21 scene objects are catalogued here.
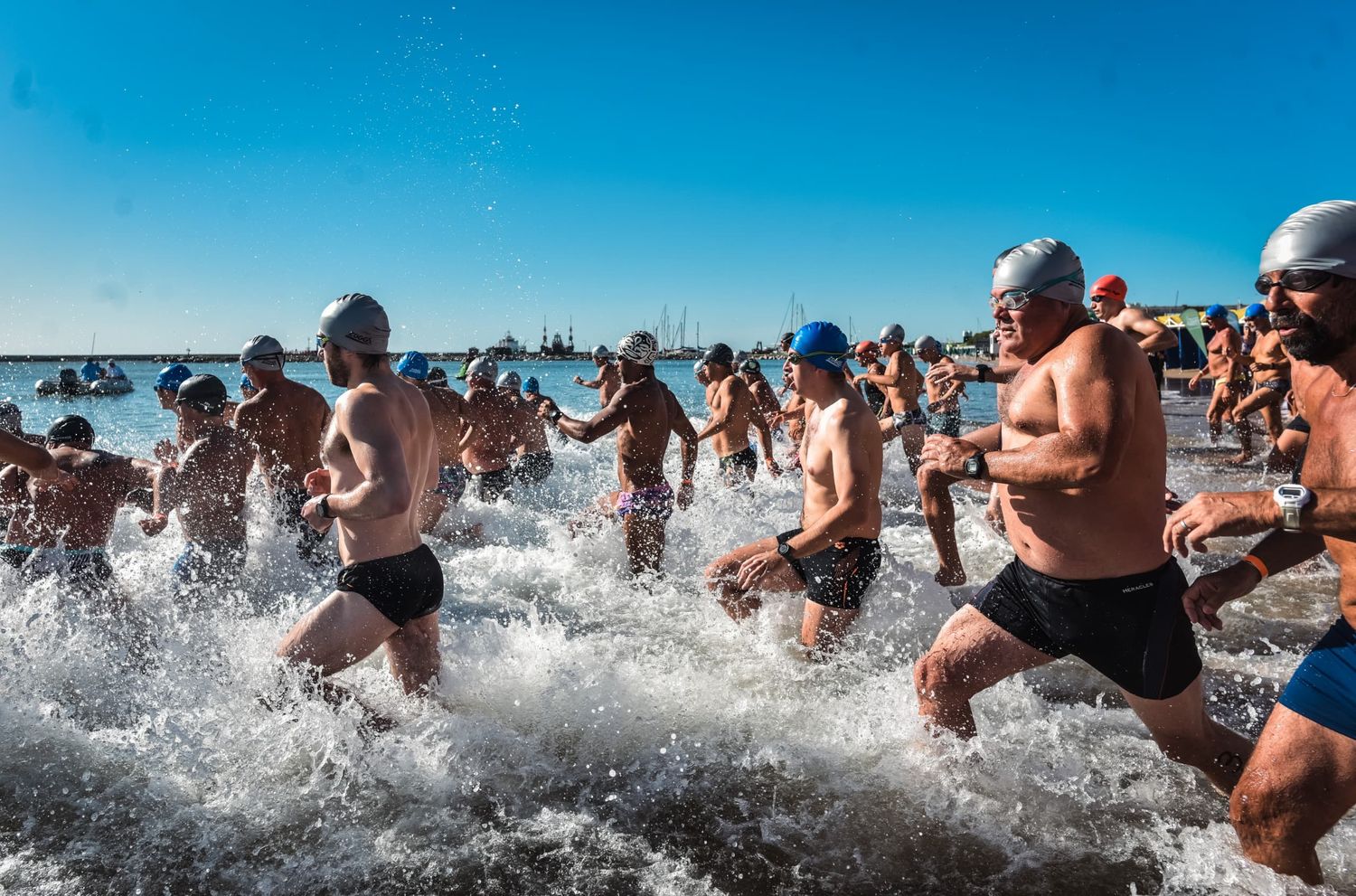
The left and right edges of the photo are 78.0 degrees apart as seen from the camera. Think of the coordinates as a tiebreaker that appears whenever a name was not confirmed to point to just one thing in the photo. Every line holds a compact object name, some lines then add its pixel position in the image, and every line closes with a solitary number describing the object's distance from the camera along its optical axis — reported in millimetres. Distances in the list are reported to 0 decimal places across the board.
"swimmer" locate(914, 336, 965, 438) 10185
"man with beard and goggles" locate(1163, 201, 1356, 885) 2096
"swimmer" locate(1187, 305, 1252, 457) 12422
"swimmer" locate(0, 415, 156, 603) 4938
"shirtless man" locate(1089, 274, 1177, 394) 7348
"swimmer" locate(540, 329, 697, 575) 6230
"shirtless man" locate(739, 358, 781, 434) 11625
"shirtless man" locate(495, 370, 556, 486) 9539
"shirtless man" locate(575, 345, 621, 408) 12359
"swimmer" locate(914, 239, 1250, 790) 2543
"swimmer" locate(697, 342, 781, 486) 9414
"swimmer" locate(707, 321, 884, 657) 3883
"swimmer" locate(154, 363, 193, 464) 6910
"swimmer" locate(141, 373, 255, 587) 5133
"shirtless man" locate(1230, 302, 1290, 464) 10523
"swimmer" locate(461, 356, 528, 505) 8938
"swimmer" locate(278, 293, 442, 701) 3197
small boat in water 35938
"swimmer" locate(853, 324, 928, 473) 10820
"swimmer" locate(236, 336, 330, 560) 5801
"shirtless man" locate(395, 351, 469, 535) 7984
